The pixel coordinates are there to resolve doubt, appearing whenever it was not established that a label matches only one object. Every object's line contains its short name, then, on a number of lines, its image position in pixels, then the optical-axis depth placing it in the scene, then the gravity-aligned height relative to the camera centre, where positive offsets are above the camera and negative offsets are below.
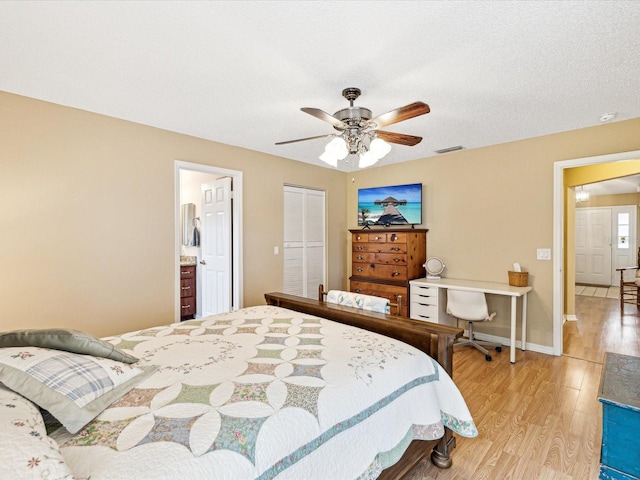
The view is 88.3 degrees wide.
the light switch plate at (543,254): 3.67 -0.16
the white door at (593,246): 7.72 -0.15
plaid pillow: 1.09 -0.51
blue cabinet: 0.96 -0.57
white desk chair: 3.54 -0.76
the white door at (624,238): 7.40 +0.04
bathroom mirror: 5.17 +0.29
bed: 0.94 -0.61
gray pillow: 1.35 -0.43
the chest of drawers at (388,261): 4.36 -0.30
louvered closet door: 4.72 -0.03
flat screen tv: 4.65 +0.51
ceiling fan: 2.19 +0.81
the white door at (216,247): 4.19 -0.11
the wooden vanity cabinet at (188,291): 4.76 -0.77
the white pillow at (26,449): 0.74 -0.51
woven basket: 3.73 -0.45
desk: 3.47 -0.66
